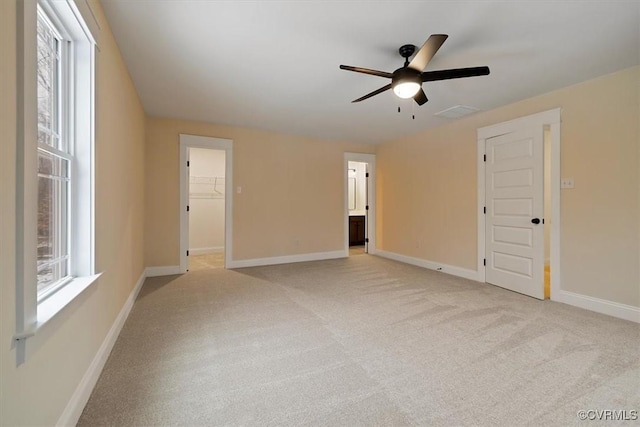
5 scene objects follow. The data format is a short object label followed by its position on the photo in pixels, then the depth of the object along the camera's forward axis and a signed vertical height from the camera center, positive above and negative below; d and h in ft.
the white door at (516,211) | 10.82 +0.11
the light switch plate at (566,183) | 9.95 +1.16
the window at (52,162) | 4.44 +0.92
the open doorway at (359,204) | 19.37 +0.80
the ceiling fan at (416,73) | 6.35 +3.65
